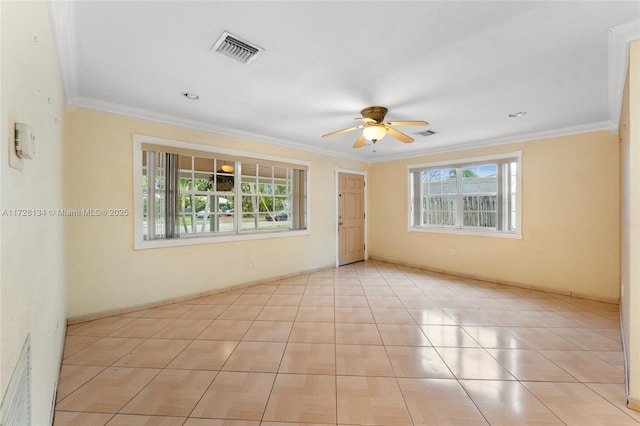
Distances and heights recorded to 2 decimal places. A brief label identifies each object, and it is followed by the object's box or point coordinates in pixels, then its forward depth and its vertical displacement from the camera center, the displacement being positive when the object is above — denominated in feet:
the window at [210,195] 11.12 +0.88
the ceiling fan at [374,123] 9.80 +3.24
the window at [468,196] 14.71 +1.00
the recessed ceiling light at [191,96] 9.05 +3.97
